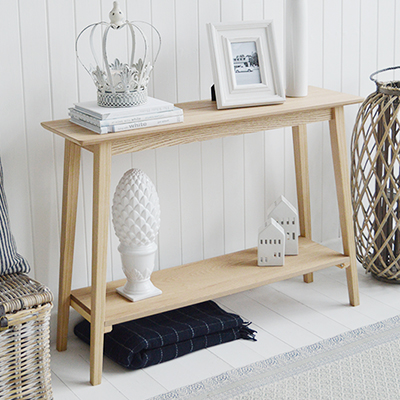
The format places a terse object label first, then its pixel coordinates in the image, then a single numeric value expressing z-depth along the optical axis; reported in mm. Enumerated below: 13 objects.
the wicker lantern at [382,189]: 4640
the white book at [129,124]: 4011
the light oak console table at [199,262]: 4080
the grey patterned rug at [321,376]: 4102
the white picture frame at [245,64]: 4283
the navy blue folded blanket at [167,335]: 4263
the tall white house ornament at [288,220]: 4620
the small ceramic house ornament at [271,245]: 4518
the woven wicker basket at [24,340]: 3885
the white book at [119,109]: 4018
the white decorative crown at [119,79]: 4079
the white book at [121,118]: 4009
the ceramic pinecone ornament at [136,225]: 4190
